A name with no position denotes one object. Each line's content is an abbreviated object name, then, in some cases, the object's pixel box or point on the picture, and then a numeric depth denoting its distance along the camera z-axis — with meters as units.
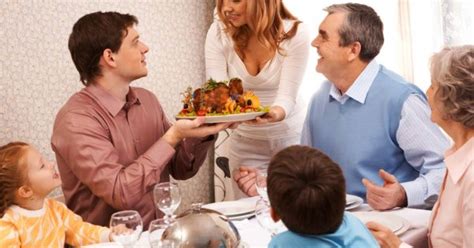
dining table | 1.71
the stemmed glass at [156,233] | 1.49
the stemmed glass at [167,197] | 1.73
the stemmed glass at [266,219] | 1.58
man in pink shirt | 2.11
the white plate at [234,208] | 1.92
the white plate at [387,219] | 1.72
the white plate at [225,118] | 2.22
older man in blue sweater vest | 2.13
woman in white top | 2.68
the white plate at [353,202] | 2.00
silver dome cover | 1.43
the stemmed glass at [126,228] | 1.52
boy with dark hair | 1.24
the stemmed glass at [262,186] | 1.79
